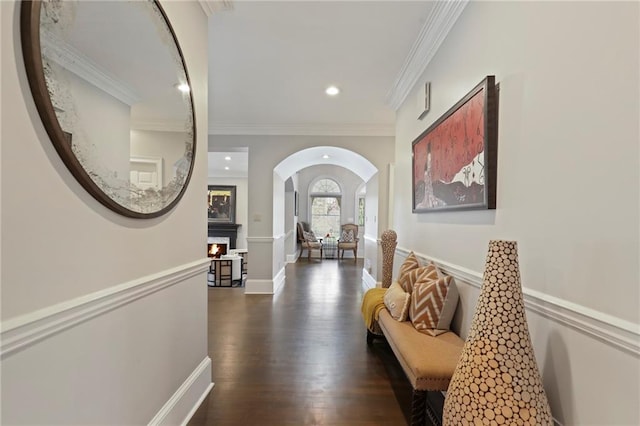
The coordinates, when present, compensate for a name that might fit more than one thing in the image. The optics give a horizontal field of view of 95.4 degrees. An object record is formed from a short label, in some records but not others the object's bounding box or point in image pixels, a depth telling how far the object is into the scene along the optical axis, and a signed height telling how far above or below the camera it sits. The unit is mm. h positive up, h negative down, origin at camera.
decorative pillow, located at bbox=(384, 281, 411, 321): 1970 -626
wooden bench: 1390 -733
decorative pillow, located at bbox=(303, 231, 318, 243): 7914 -660
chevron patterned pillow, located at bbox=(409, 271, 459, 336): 1760 -560
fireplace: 5934 -817
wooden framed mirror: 839 +425
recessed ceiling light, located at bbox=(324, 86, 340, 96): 3121 +1344
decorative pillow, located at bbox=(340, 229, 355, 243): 7957 -644
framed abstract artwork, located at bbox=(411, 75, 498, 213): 1422 +357
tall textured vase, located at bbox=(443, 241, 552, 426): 989 -525
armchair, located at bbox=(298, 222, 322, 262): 7743 -773
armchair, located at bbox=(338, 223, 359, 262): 7778 -673
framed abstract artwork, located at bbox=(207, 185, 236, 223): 8859 +264
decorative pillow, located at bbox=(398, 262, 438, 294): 1926 -432
